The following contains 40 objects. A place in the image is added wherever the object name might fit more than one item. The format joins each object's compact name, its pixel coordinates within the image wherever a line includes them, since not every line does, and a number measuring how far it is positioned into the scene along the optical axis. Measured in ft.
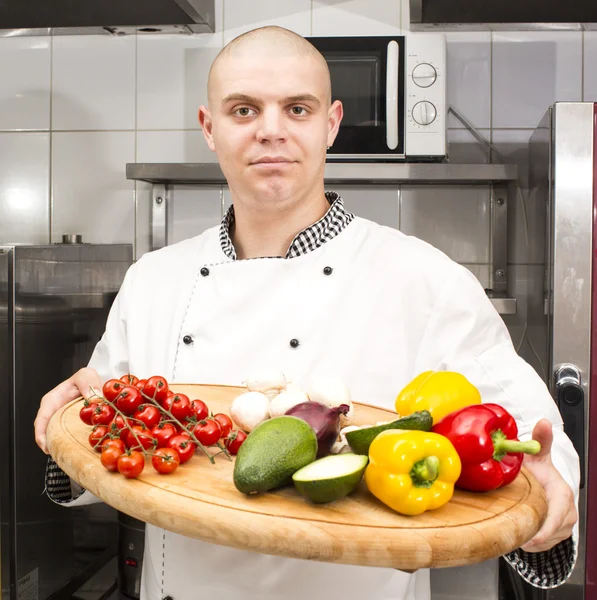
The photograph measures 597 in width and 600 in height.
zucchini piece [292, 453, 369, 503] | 2.14
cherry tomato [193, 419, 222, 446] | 2.79
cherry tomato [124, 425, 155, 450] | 2.69
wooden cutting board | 1.96
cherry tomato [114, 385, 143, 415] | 3.04
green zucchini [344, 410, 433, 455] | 2.43
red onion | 2.56
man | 3.49
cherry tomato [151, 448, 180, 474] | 2.50
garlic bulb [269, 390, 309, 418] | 2.96
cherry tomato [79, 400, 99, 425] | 3.00
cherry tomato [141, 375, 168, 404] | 3.11
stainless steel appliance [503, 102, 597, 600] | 5.57
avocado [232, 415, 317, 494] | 2.23
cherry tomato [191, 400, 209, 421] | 3.01
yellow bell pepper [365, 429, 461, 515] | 2.10
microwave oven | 6.68
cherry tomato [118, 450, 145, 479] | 2.42
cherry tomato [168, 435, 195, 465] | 2.62
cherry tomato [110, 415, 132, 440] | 2.73
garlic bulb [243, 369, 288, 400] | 3.22
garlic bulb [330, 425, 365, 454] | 2.64
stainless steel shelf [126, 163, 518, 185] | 6.64
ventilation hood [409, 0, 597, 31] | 6.41
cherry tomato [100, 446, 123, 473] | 2.45
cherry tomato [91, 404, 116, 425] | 2.93
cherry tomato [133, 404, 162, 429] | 2.96
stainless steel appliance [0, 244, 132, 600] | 5.47
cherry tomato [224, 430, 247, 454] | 2.75
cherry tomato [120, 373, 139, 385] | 3.22
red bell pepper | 2.26
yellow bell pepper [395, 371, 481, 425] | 2.62
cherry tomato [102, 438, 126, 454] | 2.48
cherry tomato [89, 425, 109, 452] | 2.72
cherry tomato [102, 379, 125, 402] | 3.11
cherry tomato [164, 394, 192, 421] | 2.99
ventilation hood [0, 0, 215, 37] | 6.59
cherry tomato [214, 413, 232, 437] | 2.89
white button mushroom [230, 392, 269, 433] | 2.99
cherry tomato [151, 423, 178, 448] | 2.75
